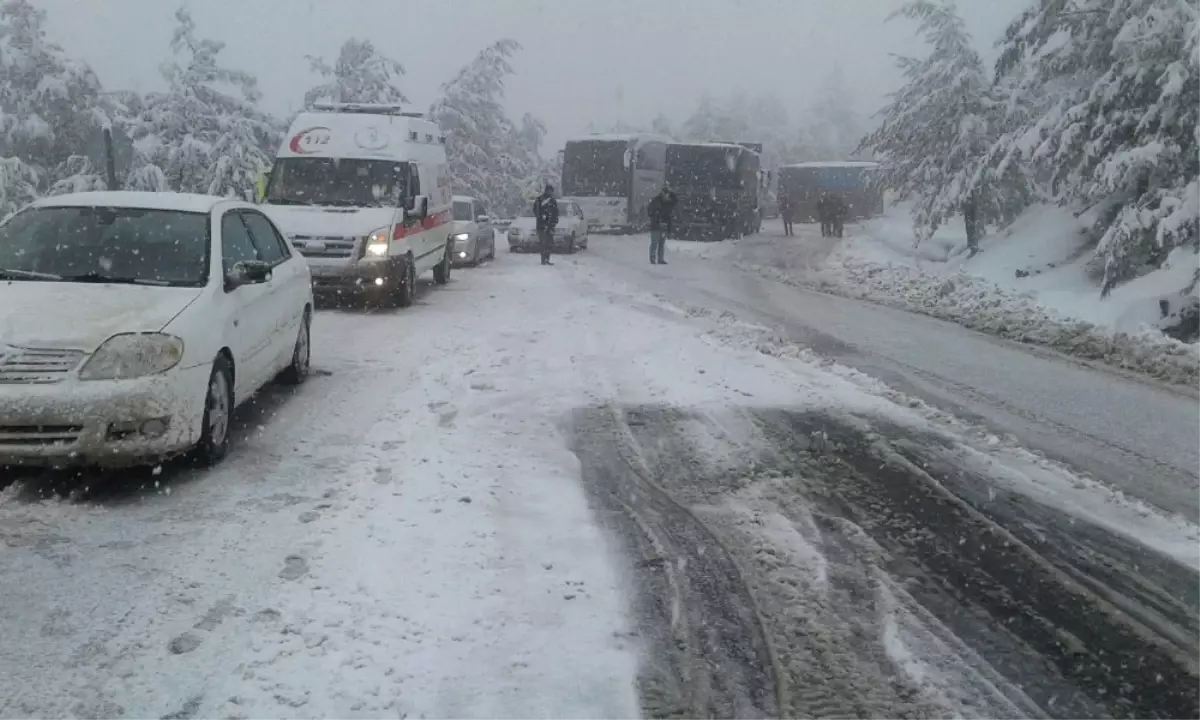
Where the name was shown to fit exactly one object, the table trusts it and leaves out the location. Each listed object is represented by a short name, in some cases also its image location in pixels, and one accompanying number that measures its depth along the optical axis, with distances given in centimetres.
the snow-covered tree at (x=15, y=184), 2597
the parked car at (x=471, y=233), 2311
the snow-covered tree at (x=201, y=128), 3291
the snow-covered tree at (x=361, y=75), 4706
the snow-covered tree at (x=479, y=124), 5134
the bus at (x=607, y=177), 3841
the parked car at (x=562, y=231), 2864
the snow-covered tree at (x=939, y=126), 2425
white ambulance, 1380
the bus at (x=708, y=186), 3666
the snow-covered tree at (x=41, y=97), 3012
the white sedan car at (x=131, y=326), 548
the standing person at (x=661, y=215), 2378
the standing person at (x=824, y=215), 4112
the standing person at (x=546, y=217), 2362
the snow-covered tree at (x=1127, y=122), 1343
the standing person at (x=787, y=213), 4300
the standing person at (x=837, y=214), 4131
